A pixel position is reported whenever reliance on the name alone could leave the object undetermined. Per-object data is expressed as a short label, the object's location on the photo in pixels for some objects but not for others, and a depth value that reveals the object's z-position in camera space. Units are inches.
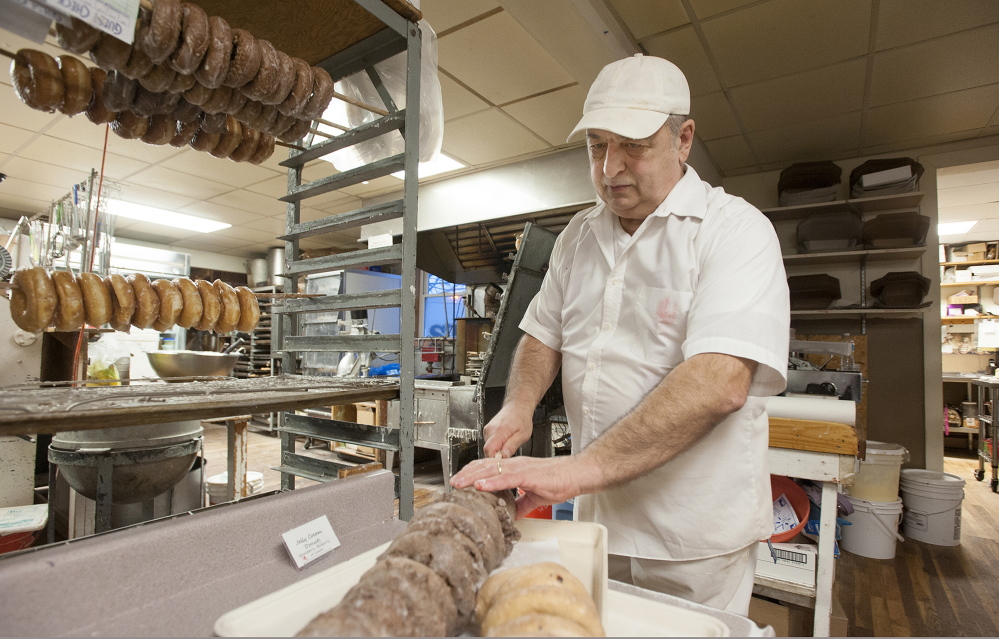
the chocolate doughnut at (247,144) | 58.4
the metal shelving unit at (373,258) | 49.8
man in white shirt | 38.3
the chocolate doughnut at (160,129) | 50.3
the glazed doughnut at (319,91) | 49.5
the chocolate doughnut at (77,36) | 33.7
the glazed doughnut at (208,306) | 58.7
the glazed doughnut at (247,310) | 62.5
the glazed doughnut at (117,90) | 43.9
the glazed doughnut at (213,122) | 52.4
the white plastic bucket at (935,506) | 138.8
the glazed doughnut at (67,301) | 46.7
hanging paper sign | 27.7
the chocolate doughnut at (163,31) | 35.8
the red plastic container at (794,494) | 93.6
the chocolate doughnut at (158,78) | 41.0
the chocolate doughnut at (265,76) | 44.1
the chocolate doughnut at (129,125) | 48.3
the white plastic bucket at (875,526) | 128.6
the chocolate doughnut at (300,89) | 47.3
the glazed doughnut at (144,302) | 53.6
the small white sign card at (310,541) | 36.2
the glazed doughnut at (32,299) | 44.7
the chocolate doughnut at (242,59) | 42.3
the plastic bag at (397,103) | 57.1
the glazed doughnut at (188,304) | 57.1
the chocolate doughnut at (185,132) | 52.2
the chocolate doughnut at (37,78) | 39.3
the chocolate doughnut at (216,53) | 40.0
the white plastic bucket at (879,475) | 128.8
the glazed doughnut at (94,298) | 49.0
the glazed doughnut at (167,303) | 55.3
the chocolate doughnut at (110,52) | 36.7
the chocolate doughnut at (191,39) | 37.8
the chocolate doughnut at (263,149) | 60.0
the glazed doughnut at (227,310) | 60.9
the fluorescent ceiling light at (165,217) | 249.6
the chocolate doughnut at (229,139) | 55.6
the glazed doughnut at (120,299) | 51.6
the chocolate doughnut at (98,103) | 43.6
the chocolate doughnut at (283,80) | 45.6
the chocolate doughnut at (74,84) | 41.0
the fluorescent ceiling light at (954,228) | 259.8
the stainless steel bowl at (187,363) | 83.4
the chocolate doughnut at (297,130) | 55.7
